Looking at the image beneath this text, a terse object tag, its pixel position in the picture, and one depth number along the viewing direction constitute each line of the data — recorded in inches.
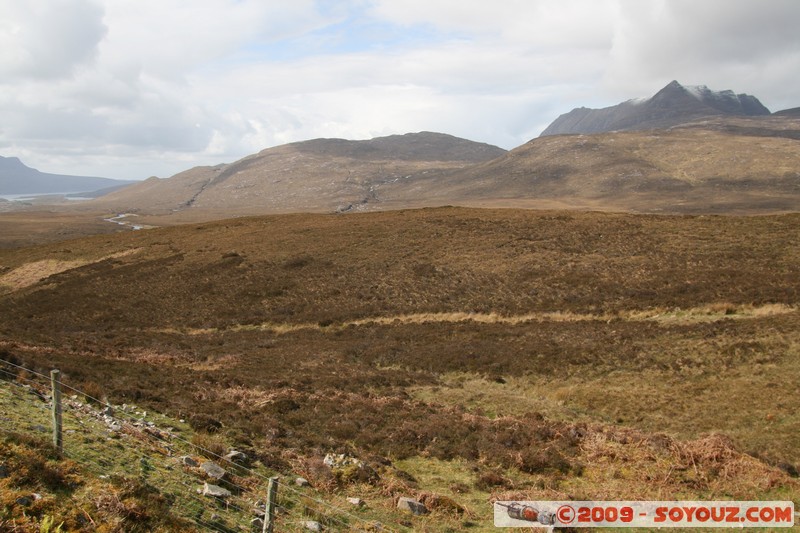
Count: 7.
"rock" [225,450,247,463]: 452.1
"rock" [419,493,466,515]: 419.5
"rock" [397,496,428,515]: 413.4
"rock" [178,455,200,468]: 411.8
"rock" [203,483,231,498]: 368.2
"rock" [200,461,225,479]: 401.1
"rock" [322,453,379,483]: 469.2
